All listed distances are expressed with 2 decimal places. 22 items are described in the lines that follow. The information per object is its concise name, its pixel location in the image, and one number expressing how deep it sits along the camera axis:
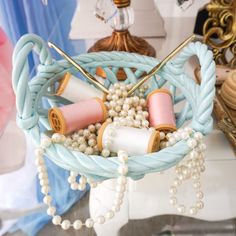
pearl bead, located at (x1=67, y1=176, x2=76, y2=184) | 0.45
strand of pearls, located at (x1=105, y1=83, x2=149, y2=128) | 0.47
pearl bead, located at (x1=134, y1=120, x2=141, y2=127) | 0.47
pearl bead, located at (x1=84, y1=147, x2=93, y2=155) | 0.42
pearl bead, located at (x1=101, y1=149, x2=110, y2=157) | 0.43
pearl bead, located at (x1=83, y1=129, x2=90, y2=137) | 0.46
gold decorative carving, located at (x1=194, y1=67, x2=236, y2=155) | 0.58
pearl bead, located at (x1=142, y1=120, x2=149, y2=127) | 0.47
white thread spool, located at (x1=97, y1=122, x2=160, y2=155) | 0.41
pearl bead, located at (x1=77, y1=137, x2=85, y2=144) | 0.44
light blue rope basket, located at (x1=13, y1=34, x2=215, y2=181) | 0.39
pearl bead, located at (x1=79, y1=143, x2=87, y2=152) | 0.43
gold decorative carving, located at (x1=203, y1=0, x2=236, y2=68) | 0.72
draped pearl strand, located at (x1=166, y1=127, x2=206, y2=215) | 0.41
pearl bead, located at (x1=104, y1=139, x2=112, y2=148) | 0.43
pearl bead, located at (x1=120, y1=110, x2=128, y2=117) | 0.49
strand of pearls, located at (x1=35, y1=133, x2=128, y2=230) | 0.38
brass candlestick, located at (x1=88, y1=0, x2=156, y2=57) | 0.72
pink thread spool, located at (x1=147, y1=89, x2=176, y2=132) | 0.47
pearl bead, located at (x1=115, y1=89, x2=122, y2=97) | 0.51
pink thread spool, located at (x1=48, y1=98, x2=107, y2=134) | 0.44
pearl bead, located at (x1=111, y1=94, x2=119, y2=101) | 0.50
